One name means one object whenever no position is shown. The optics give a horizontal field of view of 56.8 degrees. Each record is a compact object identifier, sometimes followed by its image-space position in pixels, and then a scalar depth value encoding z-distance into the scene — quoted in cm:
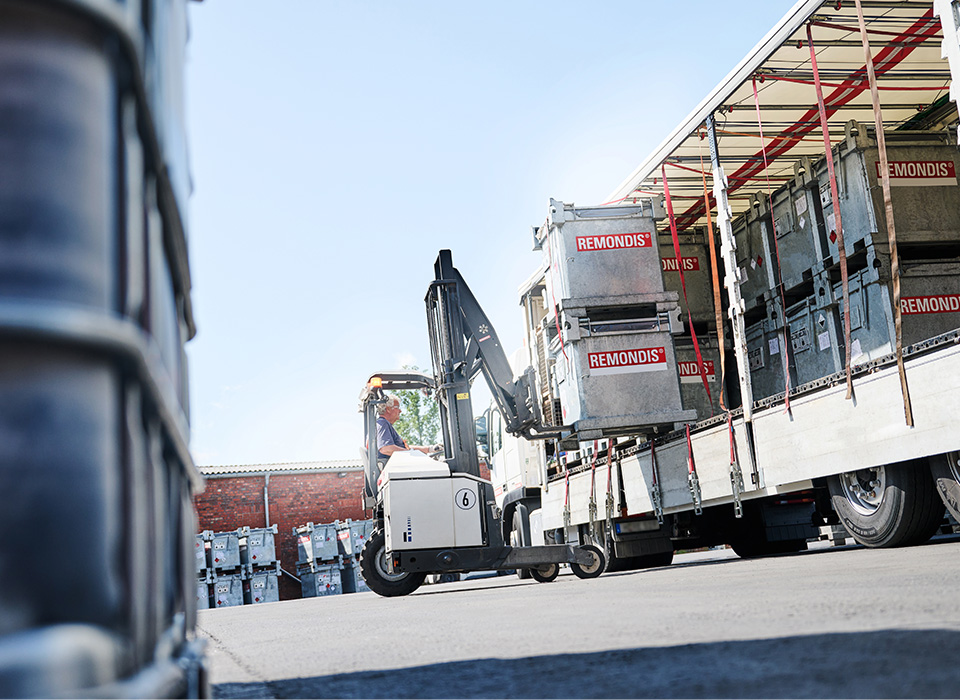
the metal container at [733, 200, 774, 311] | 988
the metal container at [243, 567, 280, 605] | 2319
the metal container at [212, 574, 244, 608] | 2265
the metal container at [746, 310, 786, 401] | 971
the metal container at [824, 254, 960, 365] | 785
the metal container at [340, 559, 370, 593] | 2372
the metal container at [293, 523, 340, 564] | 2417
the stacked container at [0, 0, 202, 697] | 106
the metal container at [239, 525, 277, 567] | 2381
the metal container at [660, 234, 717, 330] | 1056
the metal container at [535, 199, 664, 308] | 912
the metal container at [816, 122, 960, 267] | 802
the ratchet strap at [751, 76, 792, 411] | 946
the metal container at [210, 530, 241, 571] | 2308
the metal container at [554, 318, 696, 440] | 888
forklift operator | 992
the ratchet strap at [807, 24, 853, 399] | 629
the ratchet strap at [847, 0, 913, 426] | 580
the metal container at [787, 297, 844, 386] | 866
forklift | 877
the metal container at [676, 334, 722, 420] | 1038
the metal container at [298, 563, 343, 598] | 2372
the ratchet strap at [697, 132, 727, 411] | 809
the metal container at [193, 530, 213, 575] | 2289
